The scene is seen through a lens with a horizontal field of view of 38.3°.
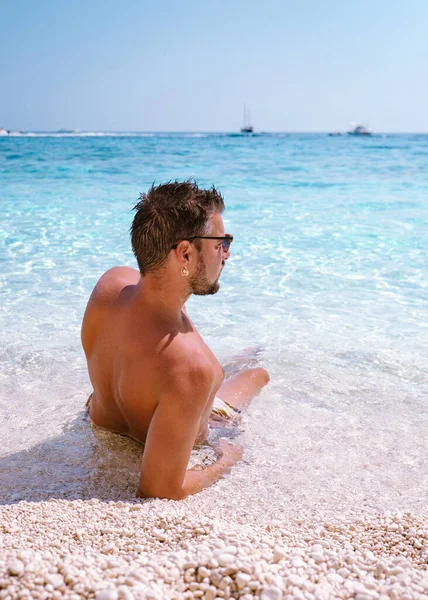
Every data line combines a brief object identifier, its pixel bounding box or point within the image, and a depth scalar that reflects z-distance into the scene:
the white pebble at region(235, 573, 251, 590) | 1.65
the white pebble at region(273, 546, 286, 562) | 1.80
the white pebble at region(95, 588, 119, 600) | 1.55
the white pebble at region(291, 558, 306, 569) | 1.78
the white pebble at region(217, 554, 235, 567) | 1.71
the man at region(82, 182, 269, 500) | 2.36
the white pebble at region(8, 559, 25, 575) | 1.65
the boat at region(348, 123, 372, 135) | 100.94
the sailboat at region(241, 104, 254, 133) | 117.50
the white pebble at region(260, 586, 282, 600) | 1.60
